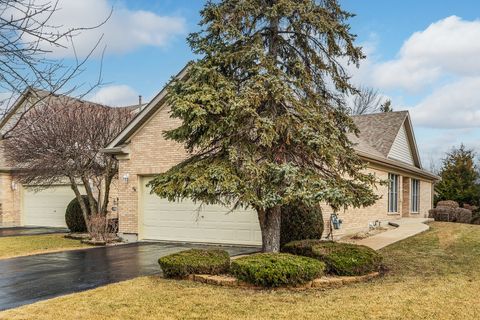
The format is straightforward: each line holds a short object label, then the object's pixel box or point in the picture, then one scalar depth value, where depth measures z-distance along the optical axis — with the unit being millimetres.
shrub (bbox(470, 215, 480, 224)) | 27297
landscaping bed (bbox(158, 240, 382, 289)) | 8461
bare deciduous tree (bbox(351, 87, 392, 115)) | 44906
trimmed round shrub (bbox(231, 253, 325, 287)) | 8391
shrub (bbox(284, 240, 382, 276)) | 9359
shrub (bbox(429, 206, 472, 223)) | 24844
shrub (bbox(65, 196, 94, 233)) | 19875
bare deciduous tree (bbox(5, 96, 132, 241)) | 17000
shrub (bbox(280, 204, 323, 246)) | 13562
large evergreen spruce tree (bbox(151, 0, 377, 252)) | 9898
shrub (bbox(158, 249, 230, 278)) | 9180
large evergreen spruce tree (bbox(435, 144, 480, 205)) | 30500
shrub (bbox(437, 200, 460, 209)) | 27844
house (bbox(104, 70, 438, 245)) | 15531
